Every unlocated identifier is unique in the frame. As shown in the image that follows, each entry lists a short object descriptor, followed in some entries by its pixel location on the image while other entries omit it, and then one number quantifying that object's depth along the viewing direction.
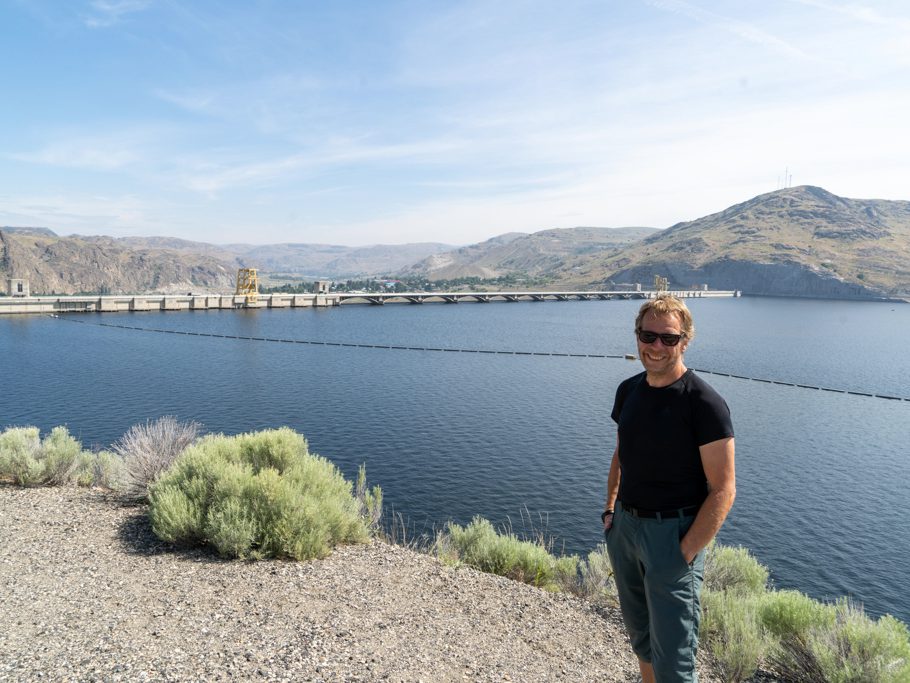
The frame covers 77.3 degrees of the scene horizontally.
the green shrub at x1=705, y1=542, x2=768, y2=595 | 7.65
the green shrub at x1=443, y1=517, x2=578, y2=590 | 8.25
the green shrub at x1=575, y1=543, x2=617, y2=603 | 7.25
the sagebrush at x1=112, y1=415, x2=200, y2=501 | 8.99
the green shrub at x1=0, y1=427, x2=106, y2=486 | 9.45
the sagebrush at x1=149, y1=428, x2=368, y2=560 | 6.77
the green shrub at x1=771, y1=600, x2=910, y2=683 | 5.03
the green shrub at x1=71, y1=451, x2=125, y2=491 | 9.65
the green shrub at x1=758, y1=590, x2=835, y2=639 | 5.94
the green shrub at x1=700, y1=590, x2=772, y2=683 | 5.33
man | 2.98
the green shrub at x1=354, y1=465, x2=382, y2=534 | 9.30
